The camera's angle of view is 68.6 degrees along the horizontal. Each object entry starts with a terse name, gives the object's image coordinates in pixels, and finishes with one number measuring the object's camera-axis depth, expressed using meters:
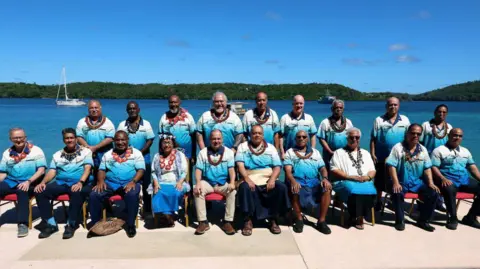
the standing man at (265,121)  5.41
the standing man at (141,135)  5.33
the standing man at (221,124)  5.33
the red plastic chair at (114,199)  4.68
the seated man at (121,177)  4.61
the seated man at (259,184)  4.65
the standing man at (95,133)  5.22
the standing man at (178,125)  5.35
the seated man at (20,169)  4.67
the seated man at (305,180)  4.70
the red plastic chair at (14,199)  4.72
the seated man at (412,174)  4.77
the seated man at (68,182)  4.61
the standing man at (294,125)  5.46
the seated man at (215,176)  4.70
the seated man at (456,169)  4.89
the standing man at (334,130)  5.38
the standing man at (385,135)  5.34
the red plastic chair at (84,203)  4.71
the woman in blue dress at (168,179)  4.70
